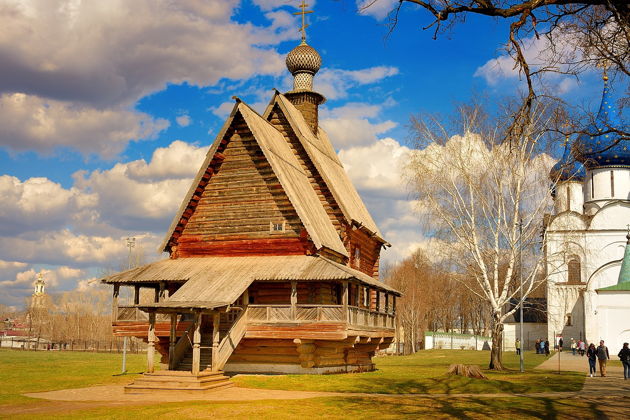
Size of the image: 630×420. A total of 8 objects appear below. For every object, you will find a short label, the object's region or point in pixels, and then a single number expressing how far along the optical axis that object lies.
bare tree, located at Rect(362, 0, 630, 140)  8.88
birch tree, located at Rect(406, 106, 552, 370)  29.75
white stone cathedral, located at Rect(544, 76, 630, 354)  55.92
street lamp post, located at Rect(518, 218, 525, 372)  29.95
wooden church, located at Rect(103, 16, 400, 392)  23.27
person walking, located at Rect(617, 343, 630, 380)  27.12
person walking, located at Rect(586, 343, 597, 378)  28.61
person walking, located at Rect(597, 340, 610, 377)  28.22
